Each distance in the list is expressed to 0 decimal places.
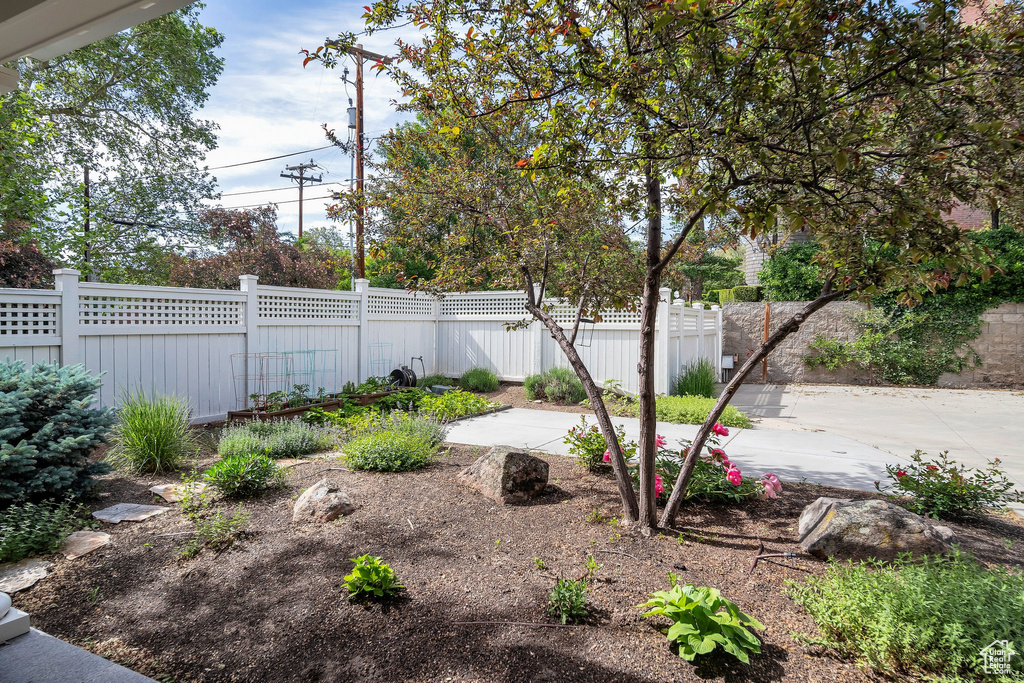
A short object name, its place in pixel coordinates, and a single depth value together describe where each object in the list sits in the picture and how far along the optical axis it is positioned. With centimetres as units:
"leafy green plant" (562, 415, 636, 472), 441
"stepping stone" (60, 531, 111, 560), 306
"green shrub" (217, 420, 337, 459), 475
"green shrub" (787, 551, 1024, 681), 183
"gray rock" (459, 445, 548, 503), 381
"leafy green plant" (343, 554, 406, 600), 241
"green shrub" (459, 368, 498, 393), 1009
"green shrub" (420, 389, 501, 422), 700
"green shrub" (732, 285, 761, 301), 1424
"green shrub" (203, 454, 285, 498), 381
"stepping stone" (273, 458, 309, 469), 484
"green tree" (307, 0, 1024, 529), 211
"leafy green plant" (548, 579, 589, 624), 228
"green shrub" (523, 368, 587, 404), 883
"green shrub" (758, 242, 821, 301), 1238
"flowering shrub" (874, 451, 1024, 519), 340
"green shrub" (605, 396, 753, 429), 689
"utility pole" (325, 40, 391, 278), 1120
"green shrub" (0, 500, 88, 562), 299
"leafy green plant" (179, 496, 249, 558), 302
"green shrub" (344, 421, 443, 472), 455
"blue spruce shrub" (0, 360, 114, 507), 336
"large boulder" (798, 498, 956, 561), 268
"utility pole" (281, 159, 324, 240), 2341
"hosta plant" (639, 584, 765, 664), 192
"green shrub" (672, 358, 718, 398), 880
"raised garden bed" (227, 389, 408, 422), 639
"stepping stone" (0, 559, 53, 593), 270
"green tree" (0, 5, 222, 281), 1189
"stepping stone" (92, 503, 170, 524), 353
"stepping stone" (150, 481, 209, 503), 374
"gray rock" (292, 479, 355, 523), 341
